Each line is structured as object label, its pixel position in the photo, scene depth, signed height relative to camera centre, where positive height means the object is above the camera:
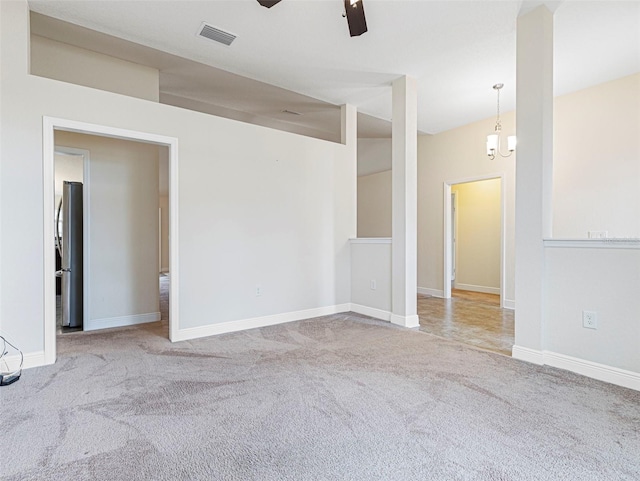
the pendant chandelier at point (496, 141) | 4.56 +1.35
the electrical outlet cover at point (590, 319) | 2.55 -0.61
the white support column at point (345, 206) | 4.86 +0.46
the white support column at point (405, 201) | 4.12 +0.45
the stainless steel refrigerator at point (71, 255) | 4.16 -0.22
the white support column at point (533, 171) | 2.82 +0.56
